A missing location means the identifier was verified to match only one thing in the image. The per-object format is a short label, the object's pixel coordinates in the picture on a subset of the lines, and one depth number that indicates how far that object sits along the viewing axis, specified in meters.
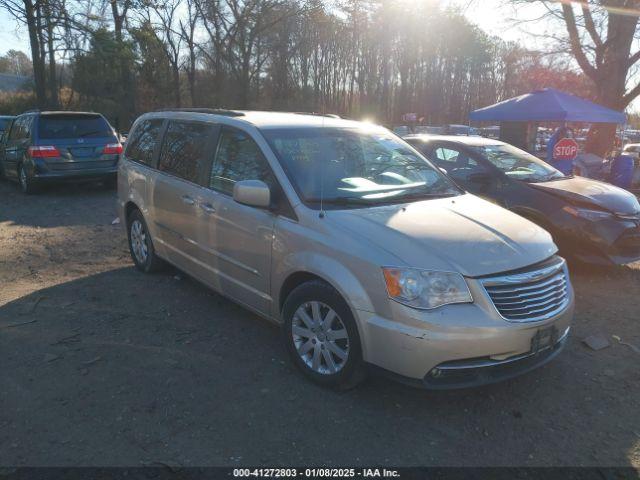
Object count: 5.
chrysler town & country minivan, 2.99
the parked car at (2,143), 12.35
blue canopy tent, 11.95
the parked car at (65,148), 10.48
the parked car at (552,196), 5.62
